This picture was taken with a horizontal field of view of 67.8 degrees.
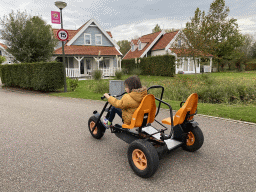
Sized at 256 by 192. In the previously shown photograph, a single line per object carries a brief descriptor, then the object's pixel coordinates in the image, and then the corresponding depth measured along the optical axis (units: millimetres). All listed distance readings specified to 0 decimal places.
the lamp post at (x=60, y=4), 10468
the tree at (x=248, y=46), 41562
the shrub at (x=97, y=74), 14882
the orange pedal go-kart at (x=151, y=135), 2738
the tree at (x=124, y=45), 58844
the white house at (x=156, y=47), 28959
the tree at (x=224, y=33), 33469
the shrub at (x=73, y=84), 11914
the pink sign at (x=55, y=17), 10648
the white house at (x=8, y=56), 14633
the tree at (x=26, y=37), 13188
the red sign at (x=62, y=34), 10505
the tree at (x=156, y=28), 54409
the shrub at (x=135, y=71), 17919
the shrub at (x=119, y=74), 16562
